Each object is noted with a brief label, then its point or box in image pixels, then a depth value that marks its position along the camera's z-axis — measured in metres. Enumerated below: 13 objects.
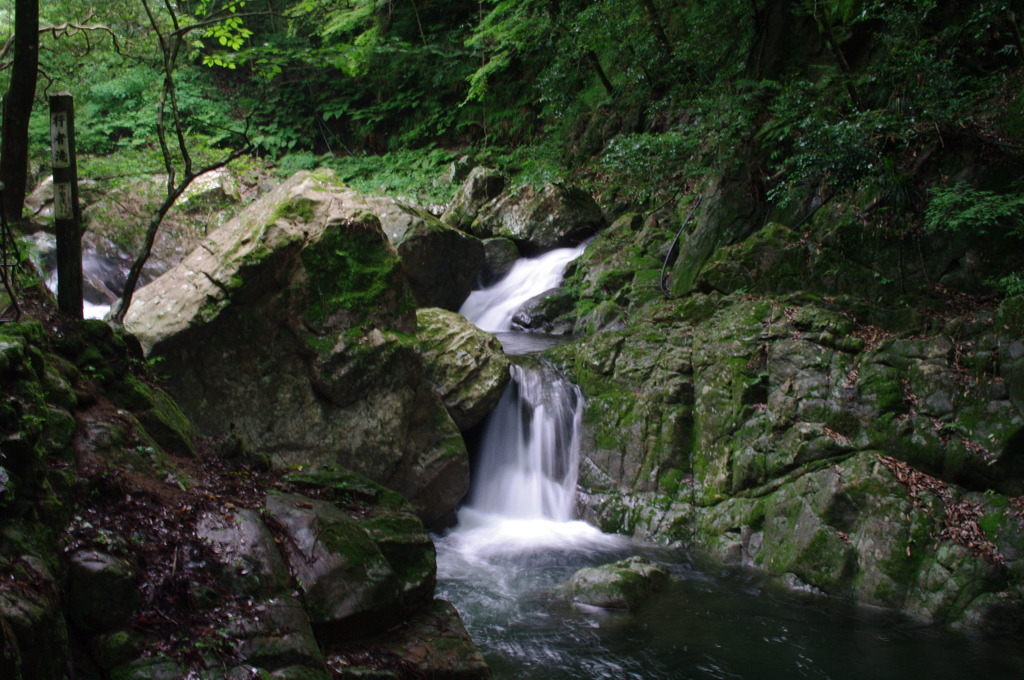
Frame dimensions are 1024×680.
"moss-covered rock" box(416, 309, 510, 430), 8.34
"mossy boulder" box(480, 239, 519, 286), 14.36
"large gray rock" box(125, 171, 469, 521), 6.84
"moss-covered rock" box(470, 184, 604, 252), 14.59
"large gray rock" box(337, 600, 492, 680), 3.64
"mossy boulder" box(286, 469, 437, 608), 4.34
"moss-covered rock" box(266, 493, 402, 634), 3.69
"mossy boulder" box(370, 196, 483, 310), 11.66
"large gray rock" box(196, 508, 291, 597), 3.42
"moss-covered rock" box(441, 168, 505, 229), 15.96
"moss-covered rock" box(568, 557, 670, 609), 5.75
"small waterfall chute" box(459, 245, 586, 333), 13.05
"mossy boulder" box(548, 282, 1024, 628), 5.65
